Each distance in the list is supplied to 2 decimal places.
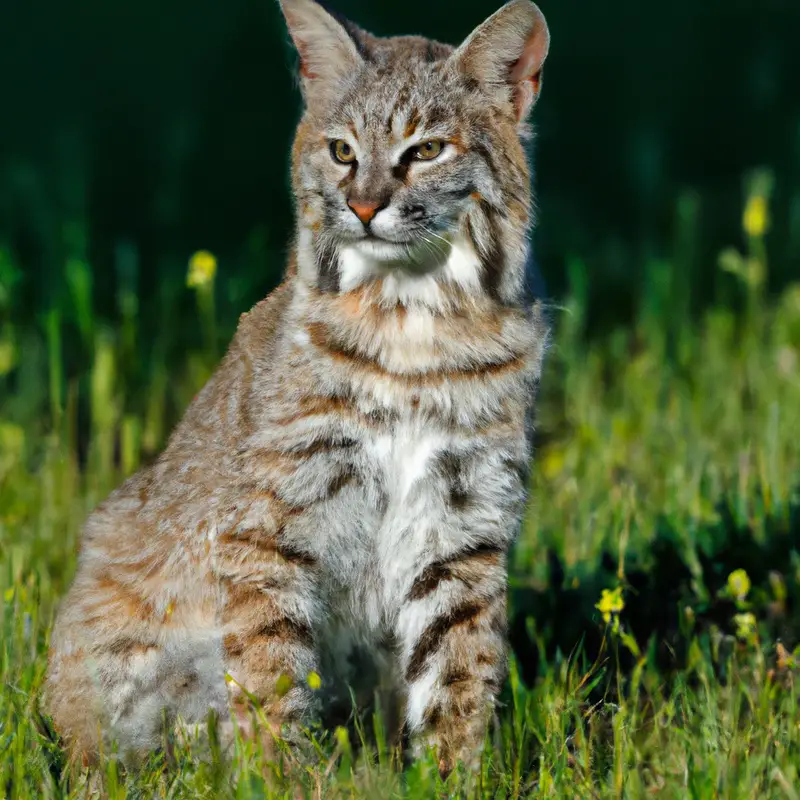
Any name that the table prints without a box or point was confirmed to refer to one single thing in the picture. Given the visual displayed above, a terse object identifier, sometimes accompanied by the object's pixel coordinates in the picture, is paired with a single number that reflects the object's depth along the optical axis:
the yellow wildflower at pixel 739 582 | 8.56
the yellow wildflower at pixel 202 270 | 9.92
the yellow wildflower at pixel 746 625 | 8.27
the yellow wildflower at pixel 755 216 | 11.85
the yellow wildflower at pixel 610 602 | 8.01
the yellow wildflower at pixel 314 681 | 7.00
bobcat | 7.69
